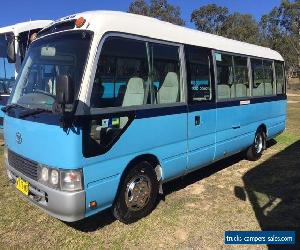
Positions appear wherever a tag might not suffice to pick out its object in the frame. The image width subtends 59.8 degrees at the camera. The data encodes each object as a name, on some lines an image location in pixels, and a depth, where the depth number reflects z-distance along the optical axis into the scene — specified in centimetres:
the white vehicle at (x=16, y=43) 693
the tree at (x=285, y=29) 3522
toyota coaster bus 297
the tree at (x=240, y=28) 3531
